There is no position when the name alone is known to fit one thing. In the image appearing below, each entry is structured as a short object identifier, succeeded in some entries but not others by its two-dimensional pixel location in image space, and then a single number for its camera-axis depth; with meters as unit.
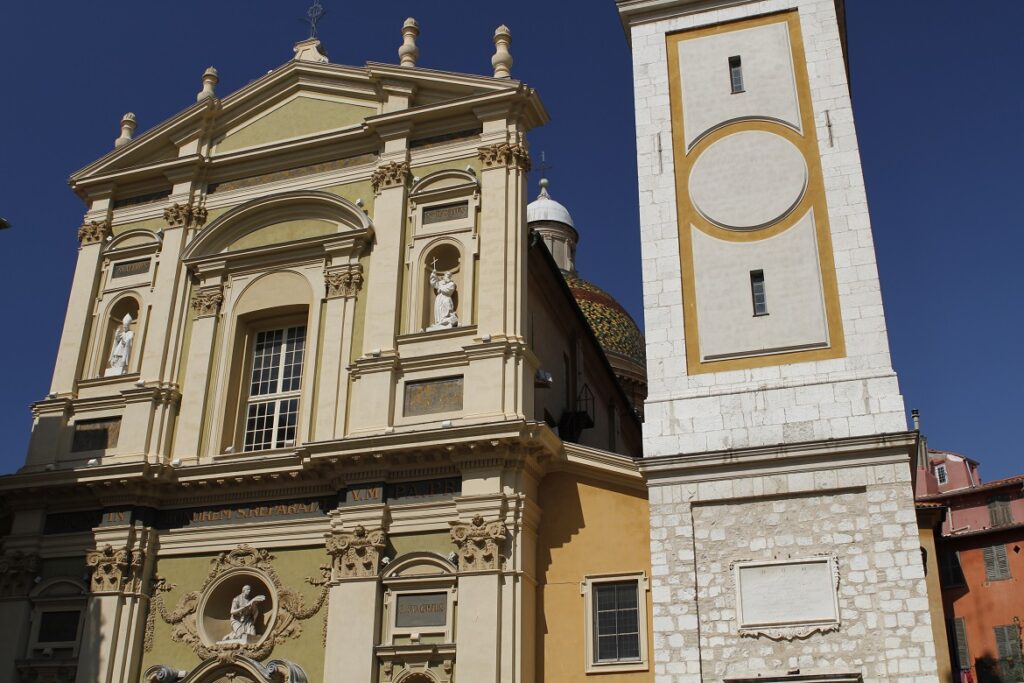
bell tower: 14.23
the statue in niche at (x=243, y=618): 17.44
